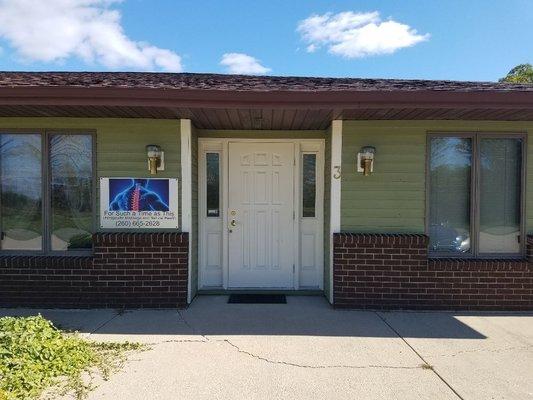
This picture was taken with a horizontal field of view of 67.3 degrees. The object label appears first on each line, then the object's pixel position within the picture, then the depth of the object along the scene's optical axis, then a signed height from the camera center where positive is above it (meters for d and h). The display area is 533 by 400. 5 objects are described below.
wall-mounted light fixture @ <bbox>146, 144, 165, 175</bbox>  5.07 +0.41
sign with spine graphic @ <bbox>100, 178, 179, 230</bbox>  5.18 -0.17
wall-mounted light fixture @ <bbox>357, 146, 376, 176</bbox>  5.10 +0.39
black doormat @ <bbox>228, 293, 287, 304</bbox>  5.46 -1.52
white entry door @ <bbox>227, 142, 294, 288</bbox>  5.98 -0.37
